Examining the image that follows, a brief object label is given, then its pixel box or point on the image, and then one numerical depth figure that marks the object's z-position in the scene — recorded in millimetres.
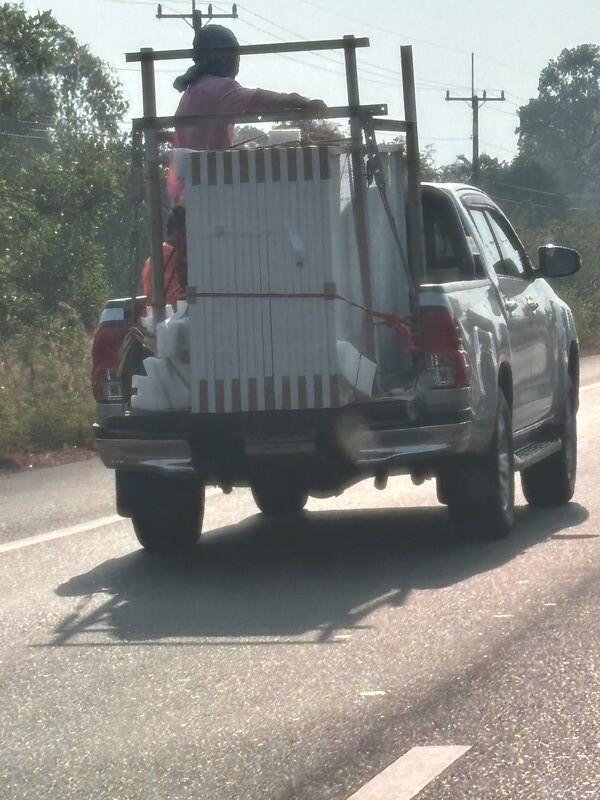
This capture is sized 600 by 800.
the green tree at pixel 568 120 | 140250
